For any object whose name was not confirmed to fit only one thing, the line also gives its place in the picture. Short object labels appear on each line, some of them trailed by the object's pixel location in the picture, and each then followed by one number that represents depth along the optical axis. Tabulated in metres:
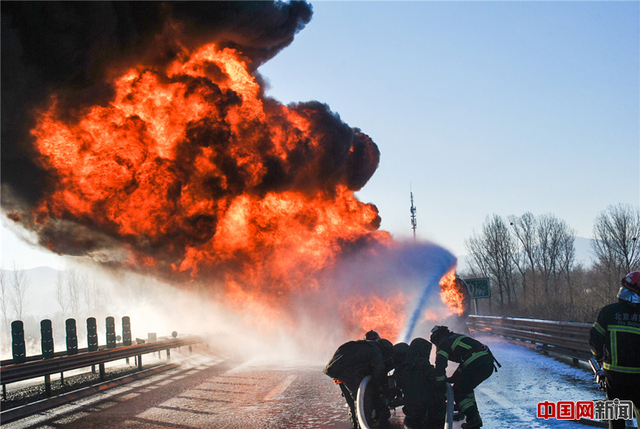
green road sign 31.90
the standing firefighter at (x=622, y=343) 5.30
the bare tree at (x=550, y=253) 62.56
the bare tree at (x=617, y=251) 48.12
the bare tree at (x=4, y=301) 59.94
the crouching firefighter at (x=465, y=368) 6.11
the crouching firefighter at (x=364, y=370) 6.58
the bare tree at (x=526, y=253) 62.81
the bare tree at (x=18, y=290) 59.75
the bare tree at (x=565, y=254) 62.59
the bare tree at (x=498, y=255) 62.22
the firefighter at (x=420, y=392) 6.11
